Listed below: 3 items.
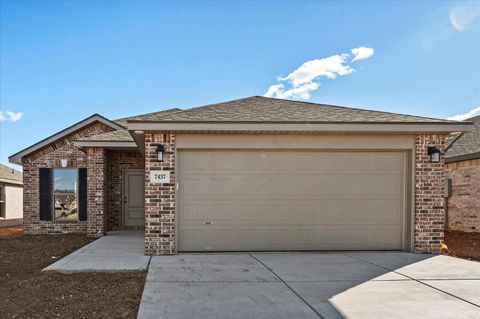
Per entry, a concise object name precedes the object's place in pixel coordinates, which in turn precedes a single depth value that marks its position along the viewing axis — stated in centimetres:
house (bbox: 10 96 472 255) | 743
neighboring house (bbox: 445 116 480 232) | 1197
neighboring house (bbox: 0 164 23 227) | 1717
